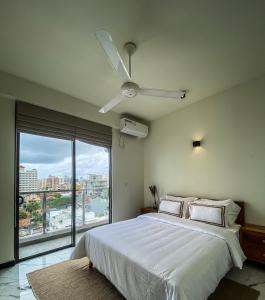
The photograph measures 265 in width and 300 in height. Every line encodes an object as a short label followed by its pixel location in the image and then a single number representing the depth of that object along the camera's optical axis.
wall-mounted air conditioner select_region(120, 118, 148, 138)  4.03
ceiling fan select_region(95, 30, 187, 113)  1.58
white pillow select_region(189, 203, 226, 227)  2.75
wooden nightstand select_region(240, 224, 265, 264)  2.54
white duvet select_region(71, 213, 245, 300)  1.55
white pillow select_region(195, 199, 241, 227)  2.80
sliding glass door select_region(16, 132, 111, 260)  2.99
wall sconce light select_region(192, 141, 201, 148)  3.64
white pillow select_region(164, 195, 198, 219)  3.31
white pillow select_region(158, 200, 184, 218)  3.34
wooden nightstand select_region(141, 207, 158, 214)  4.01
